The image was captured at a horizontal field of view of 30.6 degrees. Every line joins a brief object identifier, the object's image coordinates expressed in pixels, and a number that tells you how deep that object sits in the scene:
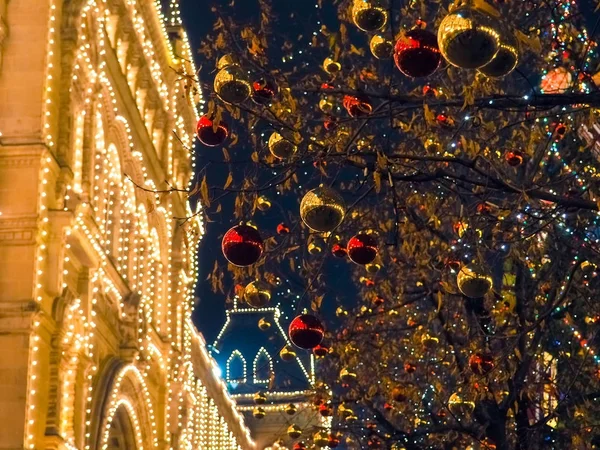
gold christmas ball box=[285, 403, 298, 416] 19.59
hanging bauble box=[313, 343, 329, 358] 14.16
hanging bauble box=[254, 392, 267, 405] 19.09
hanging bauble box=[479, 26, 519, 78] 7.06
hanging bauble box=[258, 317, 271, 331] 17.55
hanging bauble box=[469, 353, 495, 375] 11.92
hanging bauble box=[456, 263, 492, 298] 9.46
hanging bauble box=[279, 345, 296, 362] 14.92
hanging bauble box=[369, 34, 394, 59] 9.59
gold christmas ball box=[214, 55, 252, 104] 8.81
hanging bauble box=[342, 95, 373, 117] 8.91
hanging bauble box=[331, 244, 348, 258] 11.40
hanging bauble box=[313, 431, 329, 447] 17.59
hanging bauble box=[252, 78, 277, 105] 9.34
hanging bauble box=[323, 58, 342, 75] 11.72
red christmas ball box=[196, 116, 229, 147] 9.28
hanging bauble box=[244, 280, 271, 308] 10.87
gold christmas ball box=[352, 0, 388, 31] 8.83
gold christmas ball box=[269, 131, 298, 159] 9.52
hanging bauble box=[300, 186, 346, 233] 8.25
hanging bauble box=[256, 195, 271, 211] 11.44
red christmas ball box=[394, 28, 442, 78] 7.37
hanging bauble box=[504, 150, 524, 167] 11.34
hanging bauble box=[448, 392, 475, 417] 12.87
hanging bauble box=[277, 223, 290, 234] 11.16
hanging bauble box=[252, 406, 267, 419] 19.12
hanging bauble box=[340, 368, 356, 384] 16.71
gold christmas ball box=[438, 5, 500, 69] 6.79
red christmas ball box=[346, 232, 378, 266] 9.33
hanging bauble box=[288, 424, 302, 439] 18.00
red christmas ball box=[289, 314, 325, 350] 9.94
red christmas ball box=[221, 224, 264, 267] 8.70
